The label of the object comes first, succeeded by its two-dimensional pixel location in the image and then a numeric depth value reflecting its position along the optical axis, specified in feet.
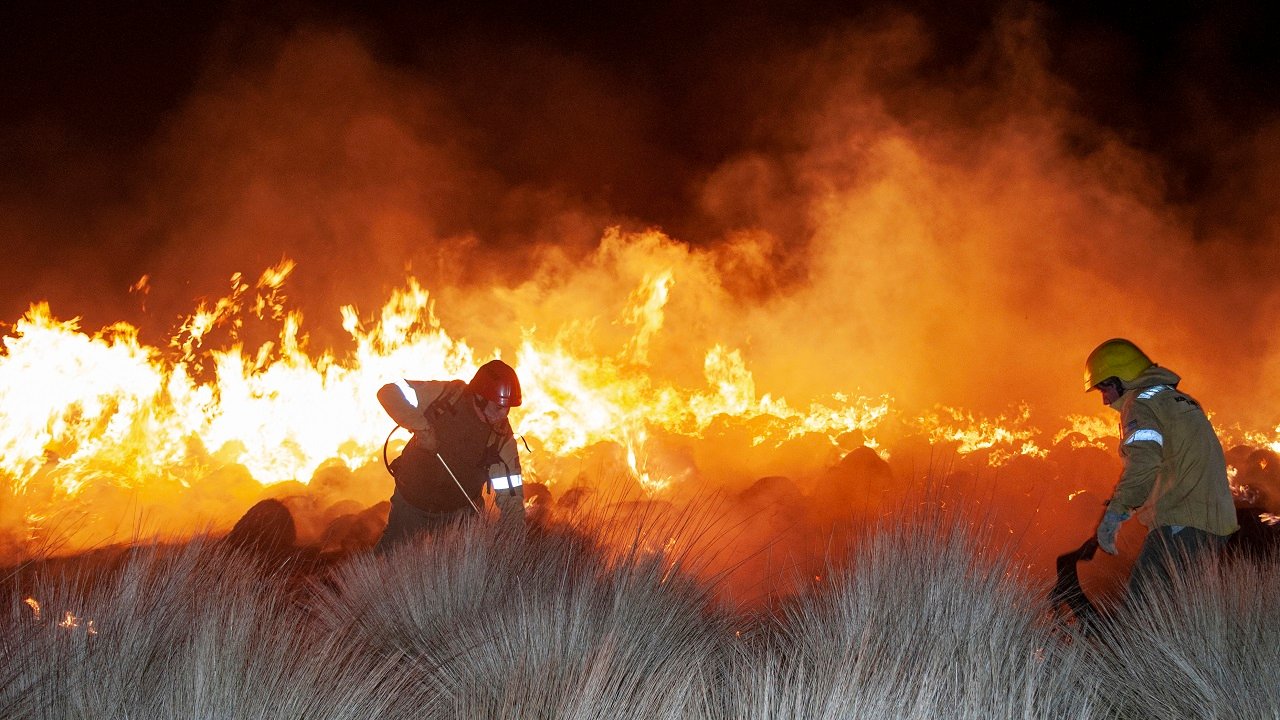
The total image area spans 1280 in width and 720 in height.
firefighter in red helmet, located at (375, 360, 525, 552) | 16.21
